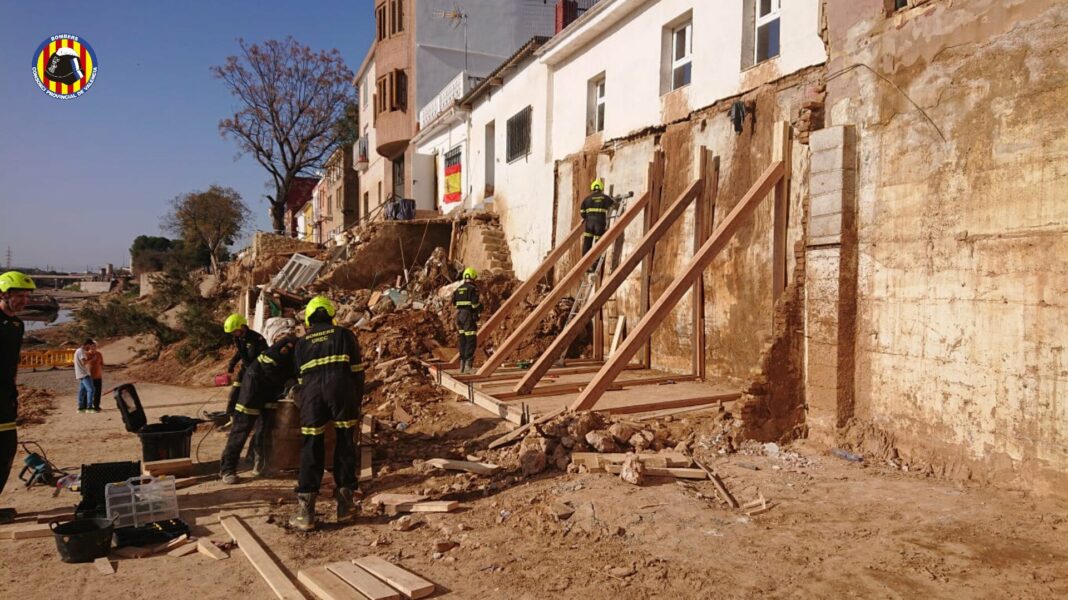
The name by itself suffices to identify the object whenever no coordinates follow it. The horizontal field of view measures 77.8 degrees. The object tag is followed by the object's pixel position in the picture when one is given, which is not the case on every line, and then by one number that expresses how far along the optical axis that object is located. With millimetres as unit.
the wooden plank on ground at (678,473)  5547
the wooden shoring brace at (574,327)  8117
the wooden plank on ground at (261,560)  3938
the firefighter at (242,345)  7270
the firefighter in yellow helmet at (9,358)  5164
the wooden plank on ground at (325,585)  3844
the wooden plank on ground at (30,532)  4887
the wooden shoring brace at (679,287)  6892
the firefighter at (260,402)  6320
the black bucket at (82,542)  4410
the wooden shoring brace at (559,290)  9098
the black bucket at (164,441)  6559
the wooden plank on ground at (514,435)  6628
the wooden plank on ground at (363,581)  3803
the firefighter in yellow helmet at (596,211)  11680
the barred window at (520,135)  15852
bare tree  31109
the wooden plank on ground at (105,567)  4316
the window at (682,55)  10656
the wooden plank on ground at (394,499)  5457
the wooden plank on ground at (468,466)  6102
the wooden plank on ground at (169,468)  6395
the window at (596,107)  13258
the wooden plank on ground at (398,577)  3850
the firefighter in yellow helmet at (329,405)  5203
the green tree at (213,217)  45375
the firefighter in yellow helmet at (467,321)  10453
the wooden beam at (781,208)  7575
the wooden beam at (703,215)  9305
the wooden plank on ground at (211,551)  4539
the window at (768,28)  8844
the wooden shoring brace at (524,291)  10695
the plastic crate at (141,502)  4934
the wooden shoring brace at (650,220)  10570
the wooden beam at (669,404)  7039
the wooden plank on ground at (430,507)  5320
